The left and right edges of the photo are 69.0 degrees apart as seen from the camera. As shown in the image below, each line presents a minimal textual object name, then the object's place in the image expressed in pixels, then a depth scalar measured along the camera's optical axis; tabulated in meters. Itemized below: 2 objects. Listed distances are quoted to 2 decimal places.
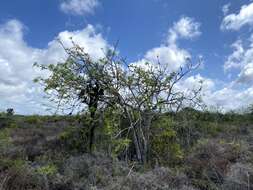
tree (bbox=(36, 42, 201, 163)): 4.83
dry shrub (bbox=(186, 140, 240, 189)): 3.75
